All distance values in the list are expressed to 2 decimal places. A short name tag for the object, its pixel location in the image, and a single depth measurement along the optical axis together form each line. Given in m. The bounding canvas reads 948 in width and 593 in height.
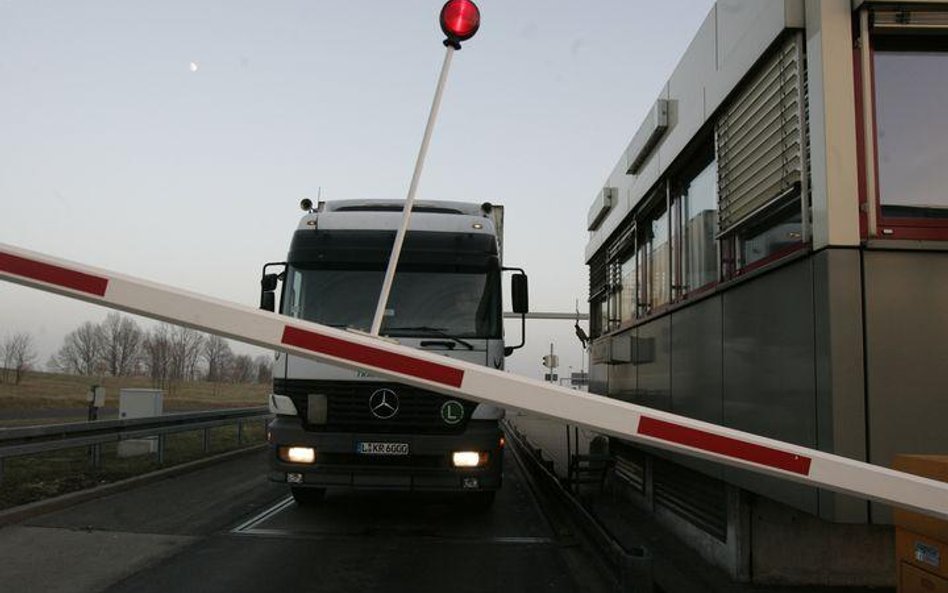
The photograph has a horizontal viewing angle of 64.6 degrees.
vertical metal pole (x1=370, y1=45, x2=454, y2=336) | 3.18
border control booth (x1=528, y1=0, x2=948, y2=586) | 4.05
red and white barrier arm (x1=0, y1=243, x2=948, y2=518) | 2.54
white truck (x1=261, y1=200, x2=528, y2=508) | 7.27
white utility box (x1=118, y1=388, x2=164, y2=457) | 12.41
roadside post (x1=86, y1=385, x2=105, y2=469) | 13.41
